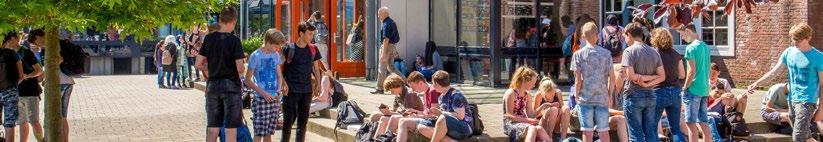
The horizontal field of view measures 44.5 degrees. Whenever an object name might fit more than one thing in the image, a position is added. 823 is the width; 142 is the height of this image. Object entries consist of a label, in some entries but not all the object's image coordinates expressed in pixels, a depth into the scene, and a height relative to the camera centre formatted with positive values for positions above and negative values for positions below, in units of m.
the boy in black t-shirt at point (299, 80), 9.26 -0.12
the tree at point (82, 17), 6.49 +0.35
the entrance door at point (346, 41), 19.53 +0.49
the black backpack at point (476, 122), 9.40 -0.54
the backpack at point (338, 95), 12.59 -0.36
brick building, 15.77 +0.51
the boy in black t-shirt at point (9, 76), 9.24 -0.08
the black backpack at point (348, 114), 10.85 -0.52
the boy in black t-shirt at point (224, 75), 8.09 -0.07
